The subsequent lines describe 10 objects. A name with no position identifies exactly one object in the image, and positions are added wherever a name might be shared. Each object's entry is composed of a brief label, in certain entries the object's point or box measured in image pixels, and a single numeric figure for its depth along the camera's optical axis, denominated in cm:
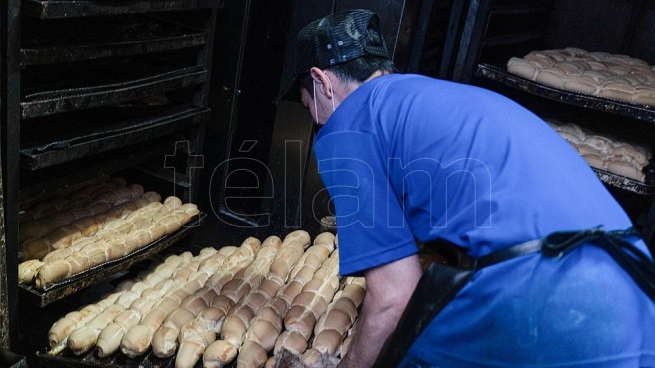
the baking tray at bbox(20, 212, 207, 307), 282
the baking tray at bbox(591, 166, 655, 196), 410
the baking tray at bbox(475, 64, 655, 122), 404
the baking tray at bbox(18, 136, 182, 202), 287
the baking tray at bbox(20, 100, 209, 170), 268
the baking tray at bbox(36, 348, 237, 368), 271
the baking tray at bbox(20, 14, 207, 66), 259
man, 190
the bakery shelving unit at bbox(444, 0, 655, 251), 423
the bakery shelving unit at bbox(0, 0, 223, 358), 255
